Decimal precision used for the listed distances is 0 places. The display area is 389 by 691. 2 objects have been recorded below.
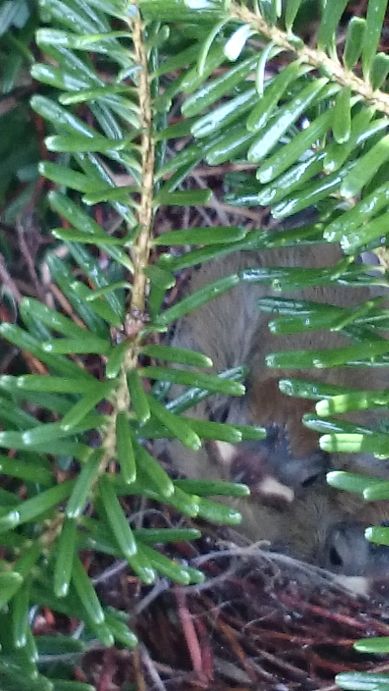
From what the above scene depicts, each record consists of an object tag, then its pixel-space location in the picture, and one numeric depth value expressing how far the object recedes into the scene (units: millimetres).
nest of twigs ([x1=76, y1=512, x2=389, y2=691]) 999
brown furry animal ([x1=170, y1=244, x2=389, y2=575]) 1026
